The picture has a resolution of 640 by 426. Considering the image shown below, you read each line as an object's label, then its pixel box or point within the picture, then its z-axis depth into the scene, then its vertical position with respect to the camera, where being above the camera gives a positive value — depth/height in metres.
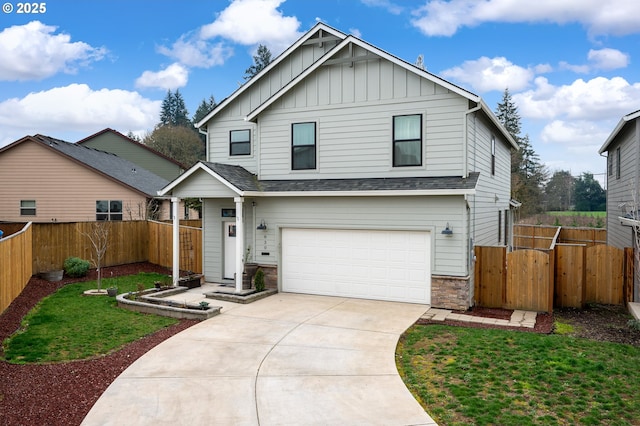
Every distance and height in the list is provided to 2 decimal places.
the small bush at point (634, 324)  9.84 -2.43
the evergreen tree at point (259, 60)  59.81 +18.98
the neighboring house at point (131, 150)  40.09 +4.97
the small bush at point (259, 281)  13.81 -2.10
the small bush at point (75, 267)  16.03 -1.98
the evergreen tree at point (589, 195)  58.25 +1.82
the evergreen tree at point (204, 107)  80.88 +17.62
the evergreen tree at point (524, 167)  45.56 +4.79
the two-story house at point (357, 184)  12.21 +0.71
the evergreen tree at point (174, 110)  82.69 +17.52
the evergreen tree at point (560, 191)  61.38 +2.44
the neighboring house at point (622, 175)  13.07 +1.15
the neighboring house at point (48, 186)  24.47 +1.19
